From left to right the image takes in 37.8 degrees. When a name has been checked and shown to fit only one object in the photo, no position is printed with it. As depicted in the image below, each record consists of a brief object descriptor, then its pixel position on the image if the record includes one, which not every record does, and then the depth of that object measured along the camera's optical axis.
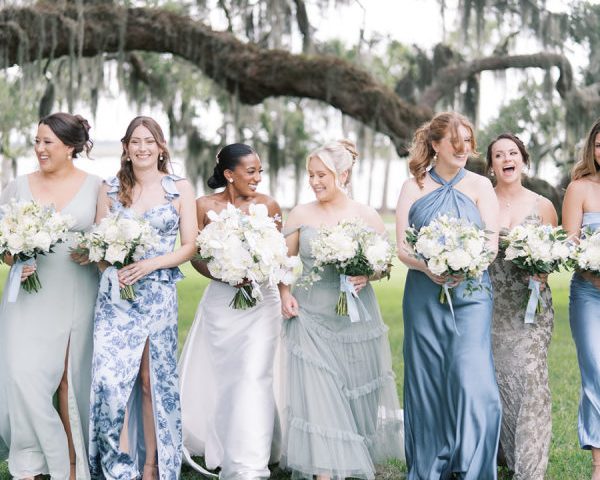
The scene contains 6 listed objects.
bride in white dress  5.52
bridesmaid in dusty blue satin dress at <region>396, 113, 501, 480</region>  5.03
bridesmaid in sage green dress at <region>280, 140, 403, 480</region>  5.43
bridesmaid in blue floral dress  5.18
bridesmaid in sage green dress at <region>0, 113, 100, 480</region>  5.24
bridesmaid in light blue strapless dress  5.22
